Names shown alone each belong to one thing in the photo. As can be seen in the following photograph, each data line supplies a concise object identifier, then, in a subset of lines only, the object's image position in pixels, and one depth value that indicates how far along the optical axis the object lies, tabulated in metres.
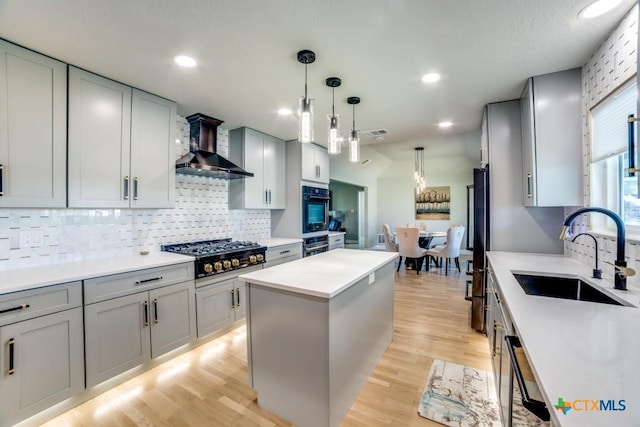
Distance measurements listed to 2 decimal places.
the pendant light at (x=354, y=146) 2.24
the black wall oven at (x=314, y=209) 4.36
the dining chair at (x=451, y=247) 5.64
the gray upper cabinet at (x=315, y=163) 4.36
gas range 2.74
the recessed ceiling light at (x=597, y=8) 1.53
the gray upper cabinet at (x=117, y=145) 2.19
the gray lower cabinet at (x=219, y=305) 2.74
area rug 1.76
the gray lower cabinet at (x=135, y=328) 1.98
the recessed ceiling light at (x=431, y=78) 2.34
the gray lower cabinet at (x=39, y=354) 1.62
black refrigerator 2.91
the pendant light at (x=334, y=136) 2.05
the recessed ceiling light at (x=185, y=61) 2.06
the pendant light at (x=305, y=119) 1.80
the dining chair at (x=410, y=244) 5.59
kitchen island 1.62
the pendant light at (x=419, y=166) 6.45
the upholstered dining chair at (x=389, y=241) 6.18
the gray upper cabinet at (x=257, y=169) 3.75
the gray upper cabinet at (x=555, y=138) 2.28
